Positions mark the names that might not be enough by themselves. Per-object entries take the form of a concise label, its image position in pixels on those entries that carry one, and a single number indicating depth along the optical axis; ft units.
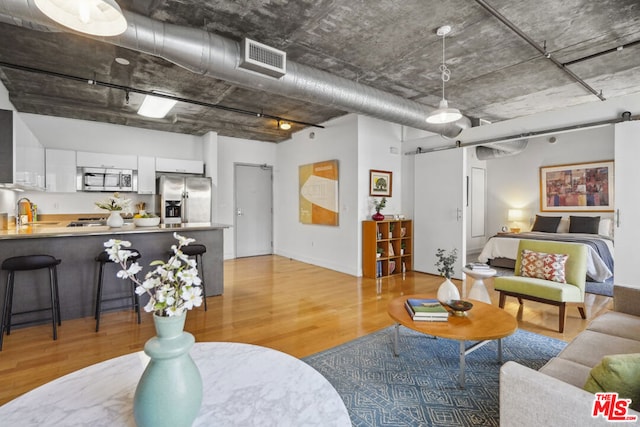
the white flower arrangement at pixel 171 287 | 3.09
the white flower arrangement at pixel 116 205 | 12.70
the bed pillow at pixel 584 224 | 19.94
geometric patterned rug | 6.22
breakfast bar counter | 10.78
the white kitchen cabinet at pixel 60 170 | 17.81
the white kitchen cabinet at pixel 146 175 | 20.43
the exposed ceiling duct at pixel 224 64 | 7.61
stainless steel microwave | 18.80
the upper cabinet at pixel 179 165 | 21.01
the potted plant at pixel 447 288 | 8.96
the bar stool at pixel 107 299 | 10.60
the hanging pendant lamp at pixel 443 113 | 9.89
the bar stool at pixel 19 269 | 9.56
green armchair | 10.25
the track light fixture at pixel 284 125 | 19.14
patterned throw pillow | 11.01
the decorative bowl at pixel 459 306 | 7.93
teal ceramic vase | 2.93
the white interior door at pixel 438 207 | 17.19
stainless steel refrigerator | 20.20
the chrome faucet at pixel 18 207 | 16.70
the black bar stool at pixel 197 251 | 12.64
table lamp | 24.12
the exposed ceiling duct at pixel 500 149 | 20.11
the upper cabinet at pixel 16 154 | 11.84
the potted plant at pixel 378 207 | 17.94
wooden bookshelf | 17.63
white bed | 15.85
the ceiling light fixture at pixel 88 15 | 5.15
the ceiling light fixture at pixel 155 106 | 14.61
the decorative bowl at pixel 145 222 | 12.96
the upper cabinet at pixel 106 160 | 18.70
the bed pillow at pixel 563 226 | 21.38
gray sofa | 3.58
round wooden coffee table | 6.95
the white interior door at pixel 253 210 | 24.47
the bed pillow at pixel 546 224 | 21.42
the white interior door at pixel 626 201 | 11.67
